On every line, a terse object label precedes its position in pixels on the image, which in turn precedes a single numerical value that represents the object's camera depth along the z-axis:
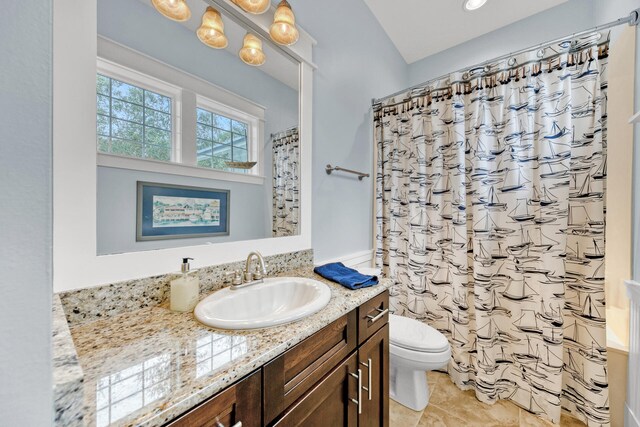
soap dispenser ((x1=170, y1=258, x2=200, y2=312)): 0.82
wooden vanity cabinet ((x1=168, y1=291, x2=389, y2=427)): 0.56
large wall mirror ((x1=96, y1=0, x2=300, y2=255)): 0.82
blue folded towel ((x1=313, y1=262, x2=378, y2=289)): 1.10
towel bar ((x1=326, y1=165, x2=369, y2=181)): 1.66
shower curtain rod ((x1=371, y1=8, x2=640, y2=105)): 1.21
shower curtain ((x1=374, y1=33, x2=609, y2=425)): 1.37
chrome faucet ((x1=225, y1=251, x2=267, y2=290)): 0.99
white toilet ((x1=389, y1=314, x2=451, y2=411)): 1.40
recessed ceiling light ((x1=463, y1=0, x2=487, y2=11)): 1.86
